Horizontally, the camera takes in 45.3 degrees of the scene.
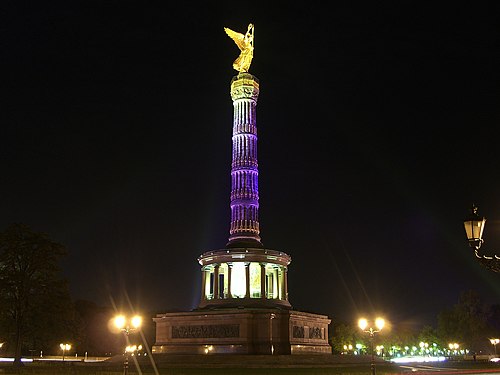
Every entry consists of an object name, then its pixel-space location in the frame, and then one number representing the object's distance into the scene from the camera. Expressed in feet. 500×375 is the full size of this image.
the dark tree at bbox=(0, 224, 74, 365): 145.79
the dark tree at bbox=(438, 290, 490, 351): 272.60
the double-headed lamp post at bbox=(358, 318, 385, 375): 85.30
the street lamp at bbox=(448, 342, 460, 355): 280.00
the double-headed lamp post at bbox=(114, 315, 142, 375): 81.76
